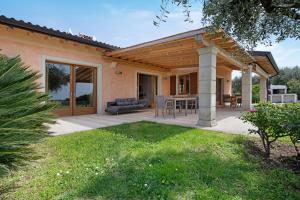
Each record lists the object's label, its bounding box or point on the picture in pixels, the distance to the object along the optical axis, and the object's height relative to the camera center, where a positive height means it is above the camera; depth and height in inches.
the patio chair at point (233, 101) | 520.7 -7.5
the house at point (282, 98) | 850.9 +1.3
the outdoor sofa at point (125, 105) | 384.8 -15.6
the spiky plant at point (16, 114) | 68.0 -6.7
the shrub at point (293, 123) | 118.6 -14.9
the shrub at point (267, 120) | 140.4 -16.4
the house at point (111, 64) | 265.0 +63.2
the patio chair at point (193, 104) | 442.1 -13.9
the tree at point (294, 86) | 1088.8 +65.4
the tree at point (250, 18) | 134.1 +57.6
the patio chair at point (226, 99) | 544.4 -2.6
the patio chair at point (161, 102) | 342.2 -7.2
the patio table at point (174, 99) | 351.6 -2.1
